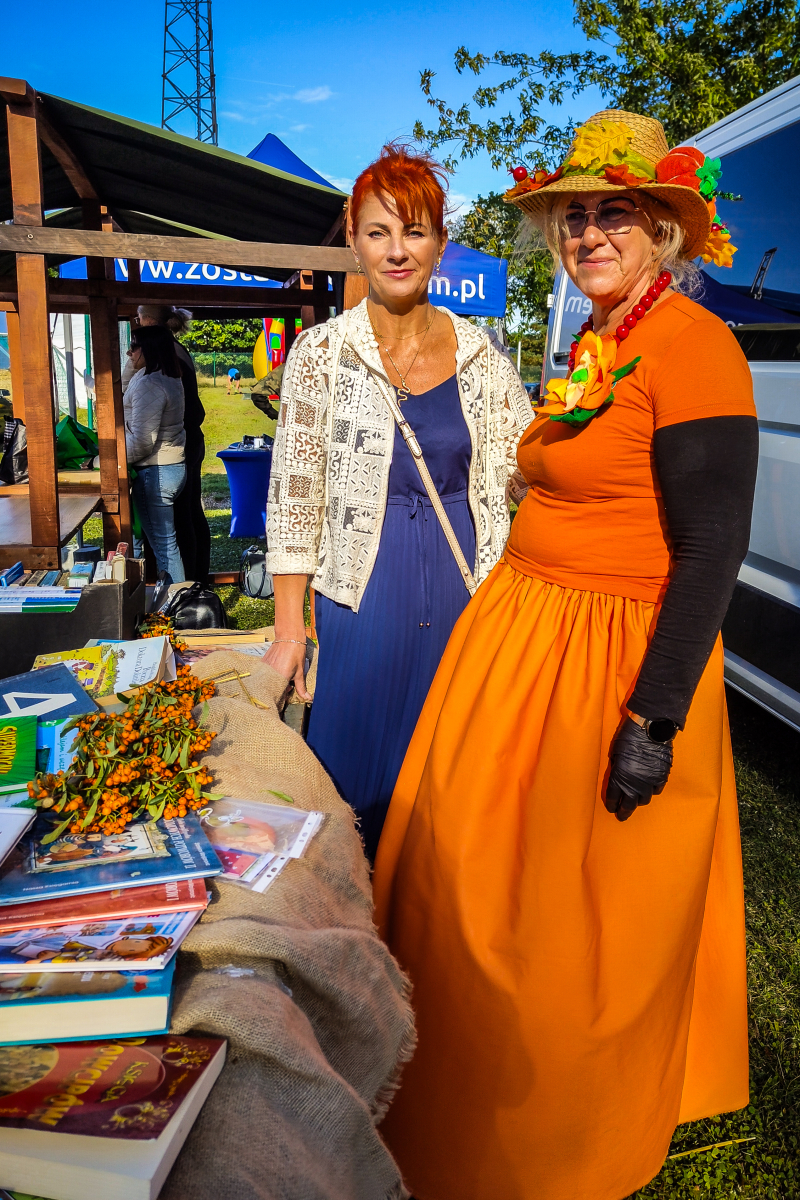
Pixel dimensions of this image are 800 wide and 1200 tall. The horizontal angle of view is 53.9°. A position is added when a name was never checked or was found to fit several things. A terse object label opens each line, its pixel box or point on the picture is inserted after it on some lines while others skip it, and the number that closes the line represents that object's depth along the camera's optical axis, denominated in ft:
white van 9.32
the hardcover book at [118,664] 5.07
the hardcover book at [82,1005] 2.49
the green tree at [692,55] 29.04
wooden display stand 7.93
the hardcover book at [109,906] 2.93
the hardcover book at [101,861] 3.11
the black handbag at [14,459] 15.62
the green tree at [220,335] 92.68
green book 3.82
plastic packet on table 3.72
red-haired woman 6.26
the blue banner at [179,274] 17.99
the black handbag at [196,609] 13.50
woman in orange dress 4.63
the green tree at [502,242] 40.96
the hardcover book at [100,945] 2.62
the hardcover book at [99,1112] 2.09
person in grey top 16.72
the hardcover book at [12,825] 3.21
